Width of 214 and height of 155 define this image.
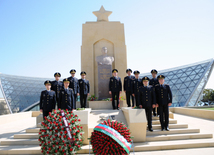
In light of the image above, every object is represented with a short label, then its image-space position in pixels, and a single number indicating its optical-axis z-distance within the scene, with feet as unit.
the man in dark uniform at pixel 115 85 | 25.95
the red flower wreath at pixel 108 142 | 10.73
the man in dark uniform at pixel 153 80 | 23.00
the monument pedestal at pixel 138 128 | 16.16
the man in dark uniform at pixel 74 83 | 23.90
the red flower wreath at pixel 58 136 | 10.77
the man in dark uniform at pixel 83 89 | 25.90
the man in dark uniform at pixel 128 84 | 25.55
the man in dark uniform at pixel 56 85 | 22.59
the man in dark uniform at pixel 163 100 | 18.11
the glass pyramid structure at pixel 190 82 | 88.69
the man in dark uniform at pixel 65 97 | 18.31
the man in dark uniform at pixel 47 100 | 18.69
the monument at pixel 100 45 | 36.72
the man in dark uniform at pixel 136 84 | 24.21
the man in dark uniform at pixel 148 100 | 17.96
